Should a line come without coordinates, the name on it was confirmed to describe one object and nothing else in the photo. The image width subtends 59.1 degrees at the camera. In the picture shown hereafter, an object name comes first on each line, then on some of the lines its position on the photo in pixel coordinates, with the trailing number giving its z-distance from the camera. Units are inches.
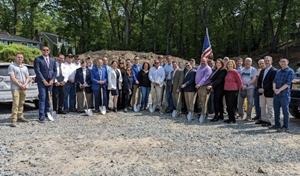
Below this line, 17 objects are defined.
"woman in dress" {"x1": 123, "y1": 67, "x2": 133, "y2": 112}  339.3
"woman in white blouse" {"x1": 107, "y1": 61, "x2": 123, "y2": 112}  323.3
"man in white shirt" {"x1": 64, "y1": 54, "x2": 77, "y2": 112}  322.0
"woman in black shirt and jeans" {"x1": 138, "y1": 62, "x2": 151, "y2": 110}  340.8
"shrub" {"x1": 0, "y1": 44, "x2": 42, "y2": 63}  729.0
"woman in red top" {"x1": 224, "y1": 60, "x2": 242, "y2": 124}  274.7
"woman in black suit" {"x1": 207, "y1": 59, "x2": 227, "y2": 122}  279.3
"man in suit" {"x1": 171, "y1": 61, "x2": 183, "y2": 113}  316.5
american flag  450.0
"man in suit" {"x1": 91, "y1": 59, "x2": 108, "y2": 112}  319.7
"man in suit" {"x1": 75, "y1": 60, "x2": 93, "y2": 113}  320.2
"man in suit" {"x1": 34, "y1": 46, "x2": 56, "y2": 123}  272.8
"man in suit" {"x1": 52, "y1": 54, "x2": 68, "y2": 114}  306.0
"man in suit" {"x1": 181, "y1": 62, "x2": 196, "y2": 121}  302.0
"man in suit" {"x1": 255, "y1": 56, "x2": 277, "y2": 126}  263.9
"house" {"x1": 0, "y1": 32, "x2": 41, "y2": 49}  1554.5
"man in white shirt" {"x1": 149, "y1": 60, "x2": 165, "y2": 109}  331.6
